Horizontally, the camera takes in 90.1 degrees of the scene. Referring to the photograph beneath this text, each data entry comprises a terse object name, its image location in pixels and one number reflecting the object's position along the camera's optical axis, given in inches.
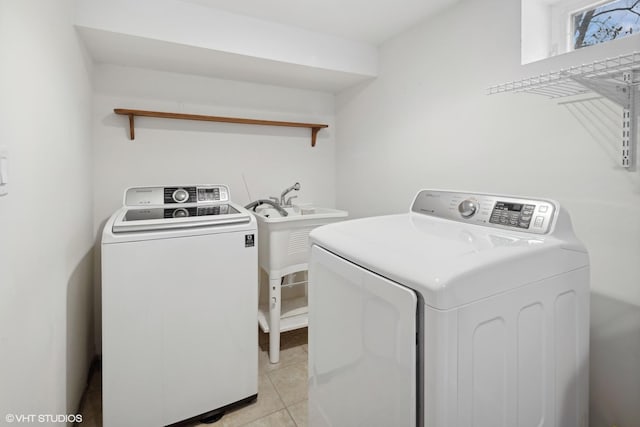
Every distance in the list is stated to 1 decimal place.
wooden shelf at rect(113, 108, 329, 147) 84.9
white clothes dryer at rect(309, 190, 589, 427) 29.2
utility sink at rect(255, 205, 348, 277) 82.3
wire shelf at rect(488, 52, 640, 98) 39.4
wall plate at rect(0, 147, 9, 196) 34.9
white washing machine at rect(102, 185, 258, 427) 58.2
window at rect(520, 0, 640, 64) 52.6
